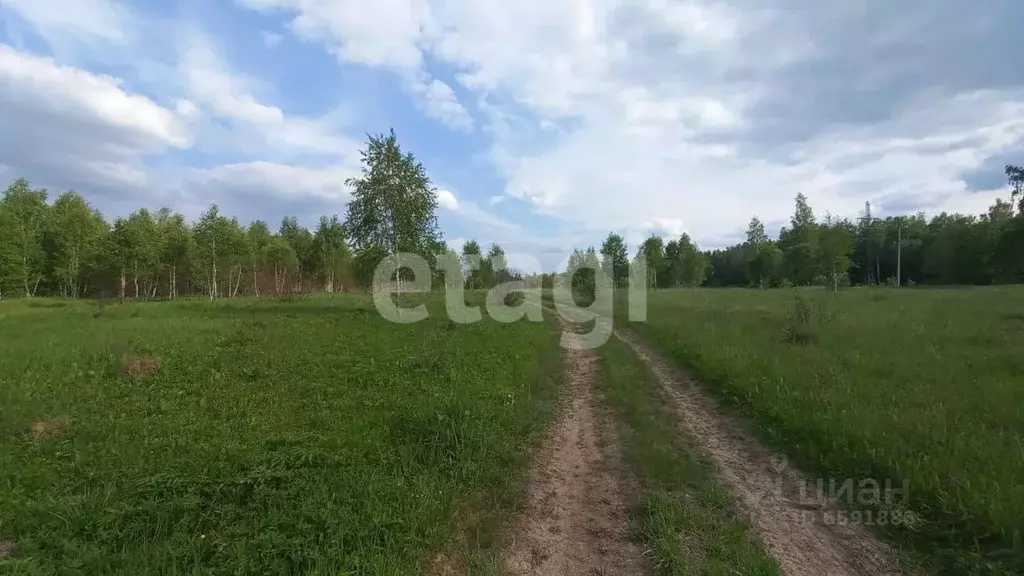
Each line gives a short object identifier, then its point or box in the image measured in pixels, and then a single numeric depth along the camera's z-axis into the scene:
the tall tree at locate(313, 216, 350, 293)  58.44
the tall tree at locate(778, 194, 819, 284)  53.19
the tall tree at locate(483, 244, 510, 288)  76.19
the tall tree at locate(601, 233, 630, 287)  56.72
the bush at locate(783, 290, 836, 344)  14.60
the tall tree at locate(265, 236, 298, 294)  56.84
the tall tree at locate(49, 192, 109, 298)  47.41
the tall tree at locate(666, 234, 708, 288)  69.19
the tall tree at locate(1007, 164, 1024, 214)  52.22
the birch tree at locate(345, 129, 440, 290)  27.61
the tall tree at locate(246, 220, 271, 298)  55.42
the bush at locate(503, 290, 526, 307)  34.55
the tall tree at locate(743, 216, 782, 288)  72.75
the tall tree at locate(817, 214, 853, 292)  49.72
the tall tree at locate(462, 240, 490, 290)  77.50
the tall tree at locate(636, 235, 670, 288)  60.44
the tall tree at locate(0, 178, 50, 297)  43.44
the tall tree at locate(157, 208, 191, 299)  48.88
